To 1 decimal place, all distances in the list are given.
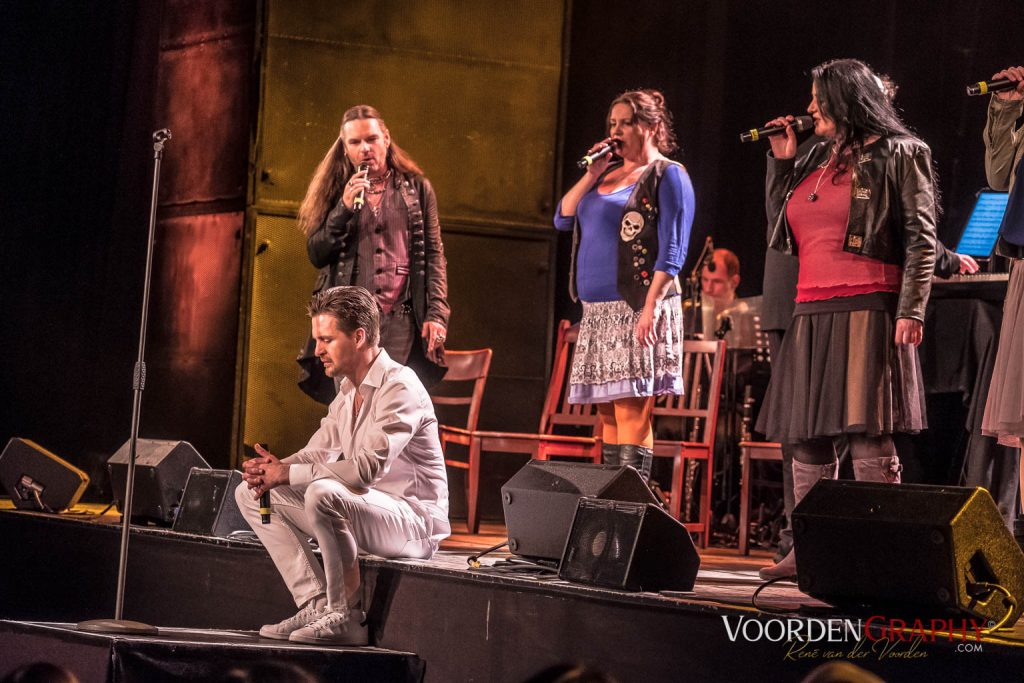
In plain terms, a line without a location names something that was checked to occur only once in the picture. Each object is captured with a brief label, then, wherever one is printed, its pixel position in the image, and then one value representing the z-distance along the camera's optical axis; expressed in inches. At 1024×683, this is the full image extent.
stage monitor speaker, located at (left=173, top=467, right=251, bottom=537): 341.7
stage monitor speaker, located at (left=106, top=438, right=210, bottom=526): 375.9
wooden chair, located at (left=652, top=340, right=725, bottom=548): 409.7
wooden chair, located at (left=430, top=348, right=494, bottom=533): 414.3
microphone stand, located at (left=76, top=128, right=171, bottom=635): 263.9
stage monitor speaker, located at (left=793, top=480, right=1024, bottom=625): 193.0
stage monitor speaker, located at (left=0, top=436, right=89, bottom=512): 405.7
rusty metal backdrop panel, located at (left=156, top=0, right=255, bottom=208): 460.8
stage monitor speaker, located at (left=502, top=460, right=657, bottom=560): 263.4
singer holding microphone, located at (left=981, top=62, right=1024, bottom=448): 241.8
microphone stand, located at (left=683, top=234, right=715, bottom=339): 521.0
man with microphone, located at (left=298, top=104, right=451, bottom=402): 339.6
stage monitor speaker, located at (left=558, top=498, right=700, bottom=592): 238.4
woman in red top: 262.8
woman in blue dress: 308.2
